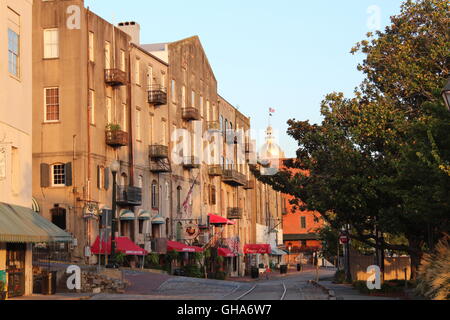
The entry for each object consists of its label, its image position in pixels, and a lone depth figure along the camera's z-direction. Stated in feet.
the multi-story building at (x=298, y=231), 464.65
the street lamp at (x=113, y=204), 113.60
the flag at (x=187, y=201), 209.46
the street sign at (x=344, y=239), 158.15
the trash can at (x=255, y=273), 249.96
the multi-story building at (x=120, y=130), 162.91
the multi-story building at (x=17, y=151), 94.02
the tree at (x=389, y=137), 100.94
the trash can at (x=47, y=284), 101.86
